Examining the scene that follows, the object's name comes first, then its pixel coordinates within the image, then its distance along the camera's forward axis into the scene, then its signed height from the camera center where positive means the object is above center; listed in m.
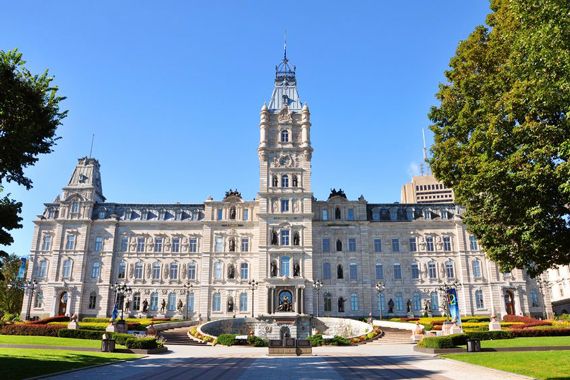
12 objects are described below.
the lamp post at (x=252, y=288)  54.26 +2.69
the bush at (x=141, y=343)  29.66 -2.28
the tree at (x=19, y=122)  18.91 +8.49
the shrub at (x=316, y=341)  36.53 -2.64
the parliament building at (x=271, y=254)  58.34 +7.38
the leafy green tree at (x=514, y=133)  15.28 +7.25
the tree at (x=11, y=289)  69.38 +3.12
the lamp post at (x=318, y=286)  52.80 +2.80
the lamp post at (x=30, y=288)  58.50 +2.72
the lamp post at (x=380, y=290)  54.53 +2.40
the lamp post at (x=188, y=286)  57.20 +2.91
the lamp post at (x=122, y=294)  57.30 +1.95
